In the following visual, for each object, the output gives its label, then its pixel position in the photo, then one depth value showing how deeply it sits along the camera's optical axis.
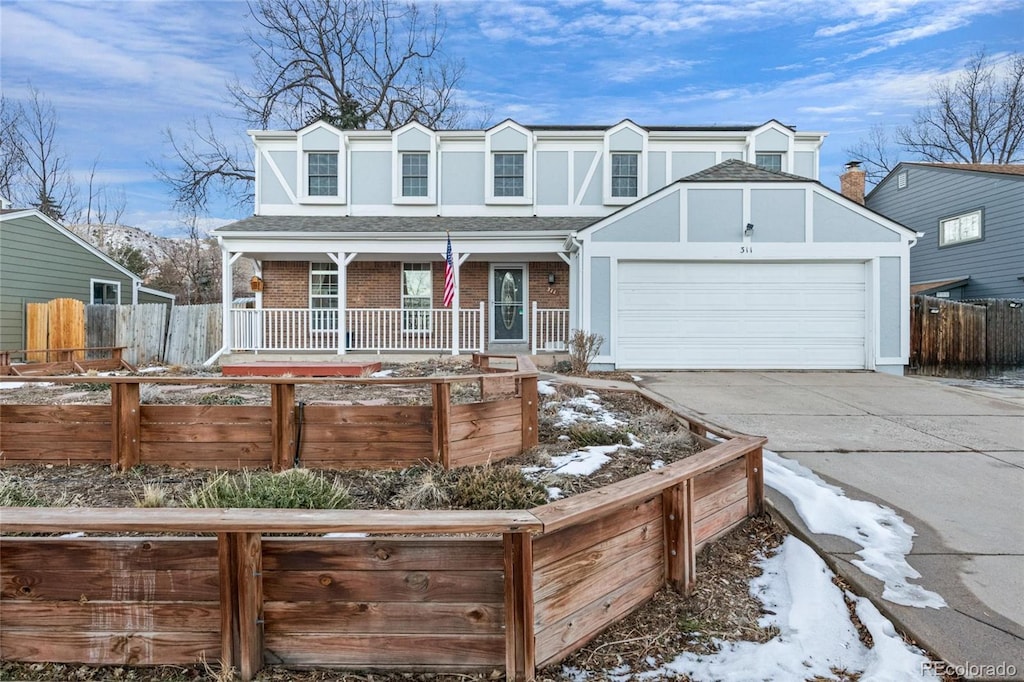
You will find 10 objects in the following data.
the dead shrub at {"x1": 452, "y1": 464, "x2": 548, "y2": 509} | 3.47
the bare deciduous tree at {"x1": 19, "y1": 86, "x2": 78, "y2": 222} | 25.09
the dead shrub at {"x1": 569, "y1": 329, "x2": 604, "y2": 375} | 10.34
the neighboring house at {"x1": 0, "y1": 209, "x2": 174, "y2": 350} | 13.84
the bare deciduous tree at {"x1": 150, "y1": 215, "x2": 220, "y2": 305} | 31.47
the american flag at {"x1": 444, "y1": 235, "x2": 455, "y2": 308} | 11.57
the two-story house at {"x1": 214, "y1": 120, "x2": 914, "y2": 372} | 10.73
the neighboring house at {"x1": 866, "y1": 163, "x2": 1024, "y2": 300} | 14.34
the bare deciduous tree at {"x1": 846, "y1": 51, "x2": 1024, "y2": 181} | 24.30
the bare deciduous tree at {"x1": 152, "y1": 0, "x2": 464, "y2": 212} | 20.75
